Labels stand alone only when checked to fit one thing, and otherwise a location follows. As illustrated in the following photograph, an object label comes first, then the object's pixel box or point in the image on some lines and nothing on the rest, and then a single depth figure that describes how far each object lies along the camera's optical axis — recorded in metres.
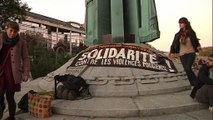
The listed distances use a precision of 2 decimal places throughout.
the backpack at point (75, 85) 3.06
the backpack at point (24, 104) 2.90
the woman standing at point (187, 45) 3.24
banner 3.65
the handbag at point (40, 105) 2.70
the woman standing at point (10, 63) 2.51
